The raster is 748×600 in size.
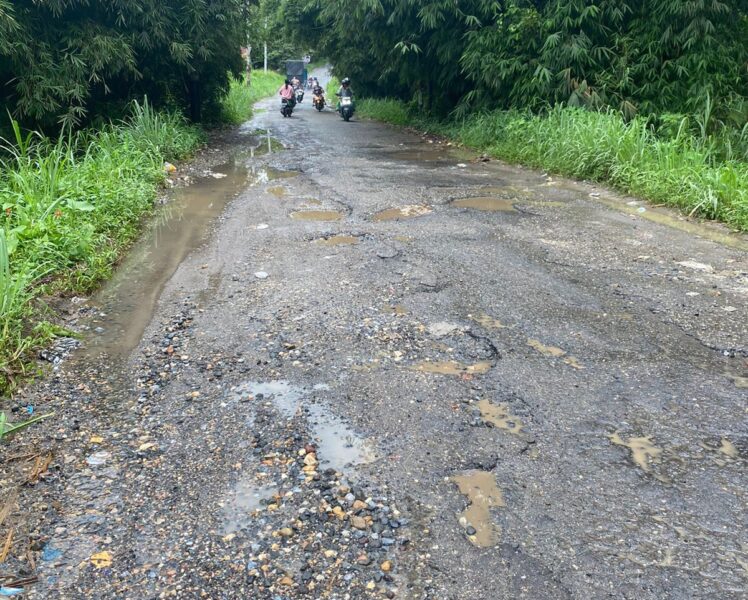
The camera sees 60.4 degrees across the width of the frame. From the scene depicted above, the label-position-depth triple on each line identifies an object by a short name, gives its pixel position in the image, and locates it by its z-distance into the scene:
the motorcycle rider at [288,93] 21.09
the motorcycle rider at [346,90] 20.45
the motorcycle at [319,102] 25.70
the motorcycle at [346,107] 20.28
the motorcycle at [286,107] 21.08
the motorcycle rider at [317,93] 25.92
